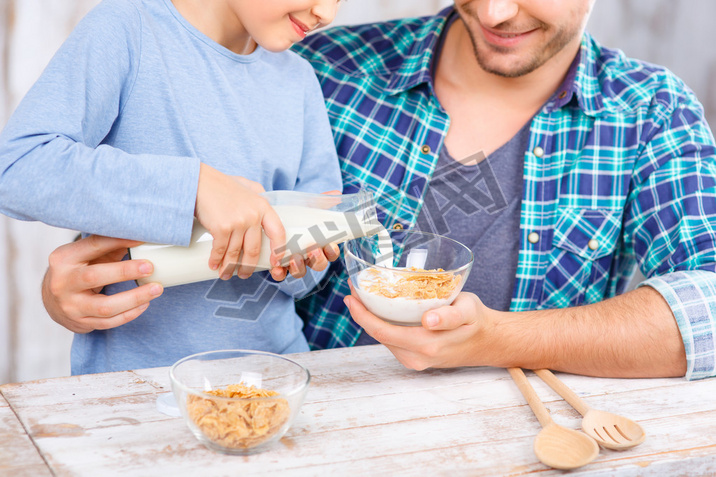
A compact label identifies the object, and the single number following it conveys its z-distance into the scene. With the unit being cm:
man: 148
